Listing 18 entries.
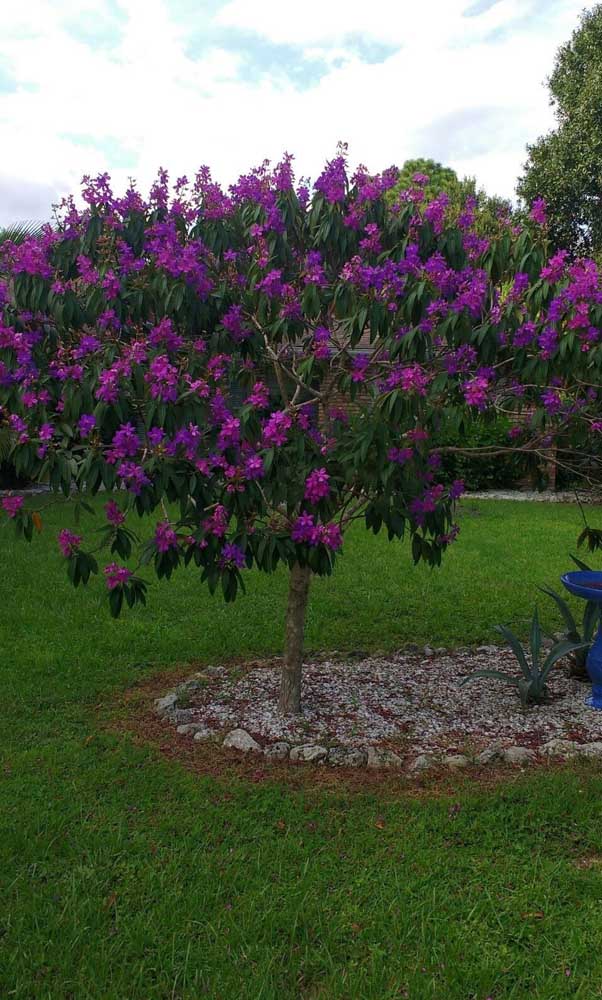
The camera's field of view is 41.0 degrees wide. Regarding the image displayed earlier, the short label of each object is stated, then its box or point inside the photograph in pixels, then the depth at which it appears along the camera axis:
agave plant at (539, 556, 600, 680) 4.91
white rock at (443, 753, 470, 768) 4.04
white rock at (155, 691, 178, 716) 4.75
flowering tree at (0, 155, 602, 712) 3.32
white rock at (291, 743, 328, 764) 4.11
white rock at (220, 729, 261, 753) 4.22
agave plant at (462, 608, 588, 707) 4.75
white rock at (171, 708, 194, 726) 4.60
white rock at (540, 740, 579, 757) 4.15
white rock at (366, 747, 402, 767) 4.05
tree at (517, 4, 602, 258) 17.48
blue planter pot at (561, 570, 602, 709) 4.56
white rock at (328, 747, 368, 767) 4.07
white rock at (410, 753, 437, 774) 4.00
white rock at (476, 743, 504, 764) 4.07
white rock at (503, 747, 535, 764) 4.08
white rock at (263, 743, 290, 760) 4.16
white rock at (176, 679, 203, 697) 5.00
